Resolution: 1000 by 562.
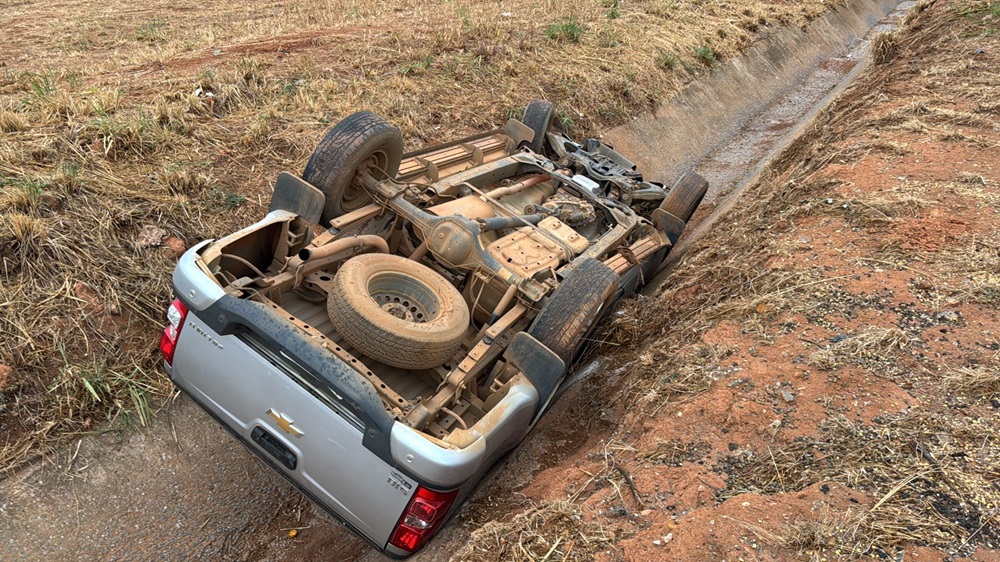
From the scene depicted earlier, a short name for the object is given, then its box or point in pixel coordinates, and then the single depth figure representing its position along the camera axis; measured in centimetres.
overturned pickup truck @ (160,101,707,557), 299
